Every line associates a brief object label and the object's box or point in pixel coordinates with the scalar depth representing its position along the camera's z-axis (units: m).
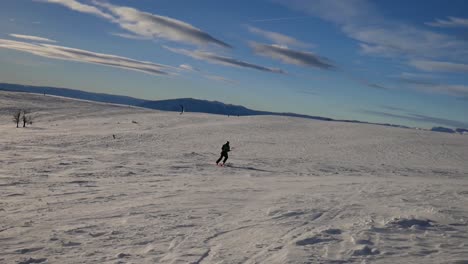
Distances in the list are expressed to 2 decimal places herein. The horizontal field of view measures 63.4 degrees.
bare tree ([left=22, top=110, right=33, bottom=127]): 48.01
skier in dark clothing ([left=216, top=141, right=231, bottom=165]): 20.65
